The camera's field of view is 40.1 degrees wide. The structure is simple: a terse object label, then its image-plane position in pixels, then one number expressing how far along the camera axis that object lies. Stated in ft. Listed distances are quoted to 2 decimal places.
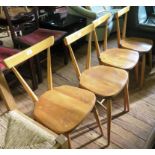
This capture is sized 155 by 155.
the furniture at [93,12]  8.58
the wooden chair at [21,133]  3.40
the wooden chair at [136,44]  6.36
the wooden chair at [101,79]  4.59
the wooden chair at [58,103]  3.89
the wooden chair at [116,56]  5.57
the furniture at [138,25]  7.36
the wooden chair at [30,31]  6.85
